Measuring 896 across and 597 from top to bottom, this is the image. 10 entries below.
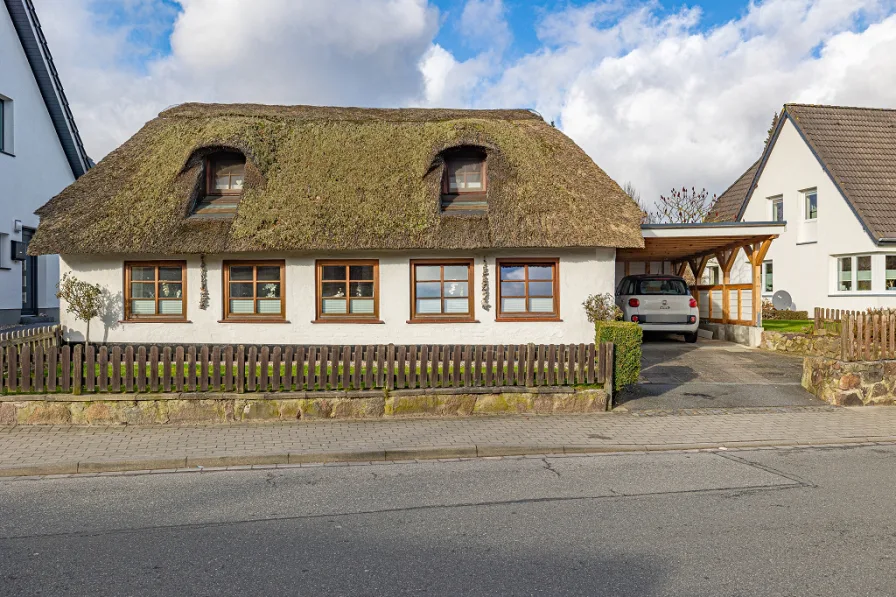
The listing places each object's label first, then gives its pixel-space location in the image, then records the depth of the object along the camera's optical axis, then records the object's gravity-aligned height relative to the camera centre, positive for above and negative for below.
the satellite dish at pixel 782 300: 24.53 +0.06
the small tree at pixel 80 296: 13.55 +0.15
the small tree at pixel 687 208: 38.03 +5.40
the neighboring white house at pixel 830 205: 20.12 +3.24
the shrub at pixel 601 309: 13.63 -0.13
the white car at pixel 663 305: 17.62 -0.07
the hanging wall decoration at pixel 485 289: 13.85 +0.28
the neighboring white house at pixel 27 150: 20.27 +5.00
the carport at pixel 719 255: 15.09 +1.42
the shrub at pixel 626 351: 10.68 -0.77
